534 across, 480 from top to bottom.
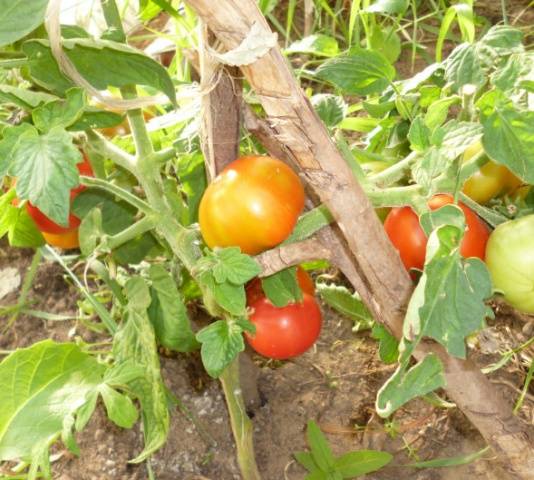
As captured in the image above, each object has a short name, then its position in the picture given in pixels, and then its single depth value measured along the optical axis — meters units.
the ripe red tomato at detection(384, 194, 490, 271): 0.91
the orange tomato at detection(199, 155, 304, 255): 0.88
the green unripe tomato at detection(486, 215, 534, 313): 0.88
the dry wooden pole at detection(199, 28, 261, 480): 0.81
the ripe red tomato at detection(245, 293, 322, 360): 1.02
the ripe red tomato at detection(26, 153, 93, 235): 1.13
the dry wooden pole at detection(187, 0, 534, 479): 0.65
